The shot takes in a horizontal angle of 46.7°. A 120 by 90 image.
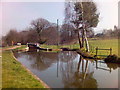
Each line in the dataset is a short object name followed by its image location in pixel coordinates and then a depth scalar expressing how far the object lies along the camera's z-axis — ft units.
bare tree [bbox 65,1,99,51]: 59.06
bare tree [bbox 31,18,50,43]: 139.54
